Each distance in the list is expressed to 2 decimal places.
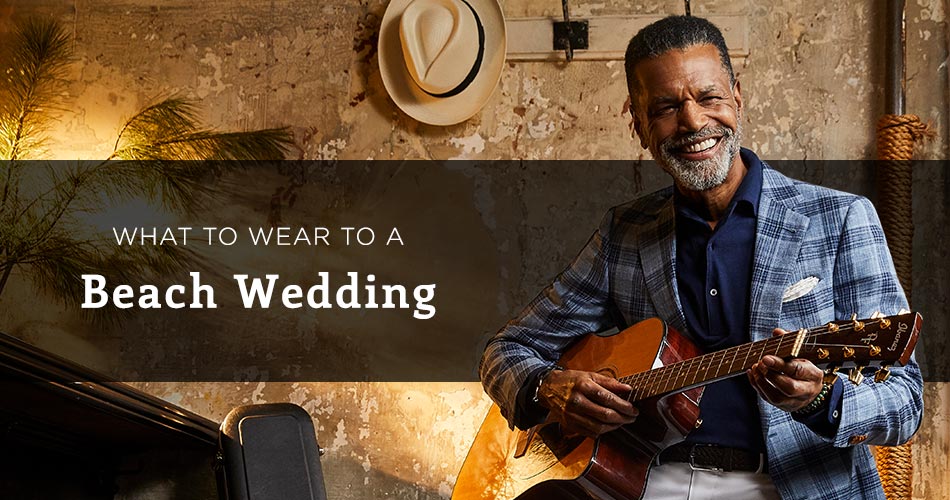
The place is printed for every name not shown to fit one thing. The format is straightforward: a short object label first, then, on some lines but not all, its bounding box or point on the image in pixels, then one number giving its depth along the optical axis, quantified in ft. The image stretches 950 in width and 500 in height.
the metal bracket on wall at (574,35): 9.45
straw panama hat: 9.21
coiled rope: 8.69
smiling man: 4.95
